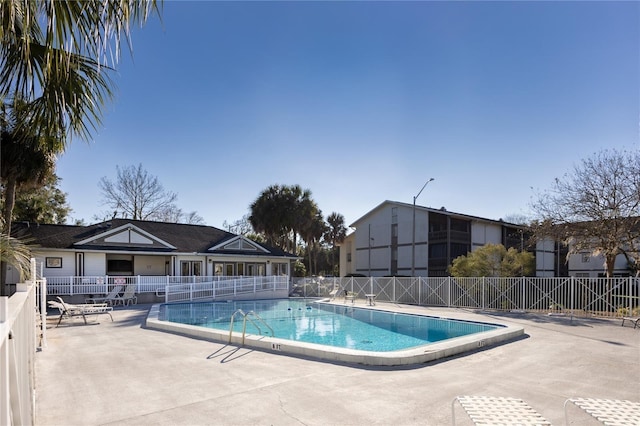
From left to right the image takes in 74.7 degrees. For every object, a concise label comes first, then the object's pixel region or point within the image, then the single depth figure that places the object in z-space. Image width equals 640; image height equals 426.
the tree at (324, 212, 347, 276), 53.72
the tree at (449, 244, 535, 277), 23.92
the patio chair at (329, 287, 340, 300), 29.95
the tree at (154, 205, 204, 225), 48.25
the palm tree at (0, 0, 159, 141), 3.70
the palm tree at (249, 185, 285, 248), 44.34
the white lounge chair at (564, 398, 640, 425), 3.74
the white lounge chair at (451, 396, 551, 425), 3.84
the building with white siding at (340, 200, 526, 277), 39.06
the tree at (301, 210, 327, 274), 48.23
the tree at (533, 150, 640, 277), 21.25
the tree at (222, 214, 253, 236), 63.25
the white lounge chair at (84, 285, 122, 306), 21.64
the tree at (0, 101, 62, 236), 15.21
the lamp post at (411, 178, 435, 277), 27.55
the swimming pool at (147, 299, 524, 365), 9.01
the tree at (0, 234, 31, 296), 6.14
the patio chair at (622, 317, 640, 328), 14.35
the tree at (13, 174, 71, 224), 29.47
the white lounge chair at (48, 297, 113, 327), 14.75
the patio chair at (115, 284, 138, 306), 23.07
